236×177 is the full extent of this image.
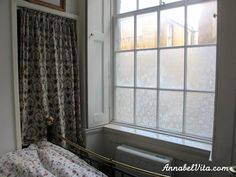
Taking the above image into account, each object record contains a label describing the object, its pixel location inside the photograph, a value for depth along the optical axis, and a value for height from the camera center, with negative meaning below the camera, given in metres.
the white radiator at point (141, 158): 1.80 -0.77
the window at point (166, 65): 1.84 +0.14
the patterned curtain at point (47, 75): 1.84 +0.03
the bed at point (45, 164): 1.33 -0.61
